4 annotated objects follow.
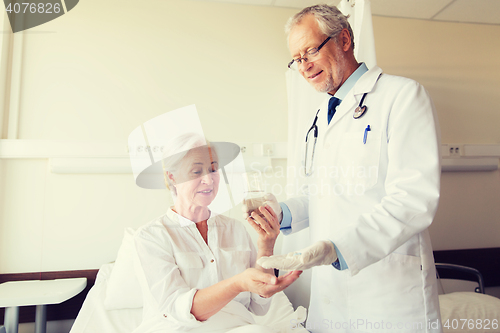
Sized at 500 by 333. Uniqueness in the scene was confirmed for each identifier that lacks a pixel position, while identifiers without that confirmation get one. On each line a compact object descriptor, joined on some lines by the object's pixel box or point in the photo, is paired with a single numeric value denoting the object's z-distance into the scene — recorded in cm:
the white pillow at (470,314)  161
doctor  79
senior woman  96
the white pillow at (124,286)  163
